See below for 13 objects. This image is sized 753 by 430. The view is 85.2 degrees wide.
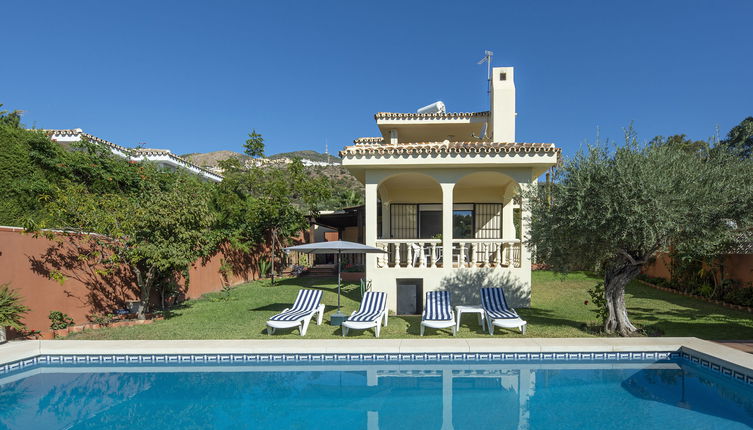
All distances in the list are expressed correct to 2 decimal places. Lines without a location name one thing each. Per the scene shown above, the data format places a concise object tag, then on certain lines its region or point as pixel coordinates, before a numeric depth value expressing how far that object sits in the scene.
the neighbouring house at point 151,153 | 24.44
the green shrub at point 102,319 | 10.99
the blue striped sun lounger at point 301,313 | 10.14
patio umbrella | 11.66
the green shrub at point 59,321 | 10.12
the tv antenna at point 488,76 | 19.70
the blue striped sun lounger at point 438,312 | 10.16
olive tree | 8.43
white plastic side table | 11.05
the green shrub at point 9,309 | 8.99
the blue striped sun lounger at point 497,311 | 10.06
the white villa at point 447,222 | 13.27
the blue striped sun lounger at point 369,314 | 10.08
